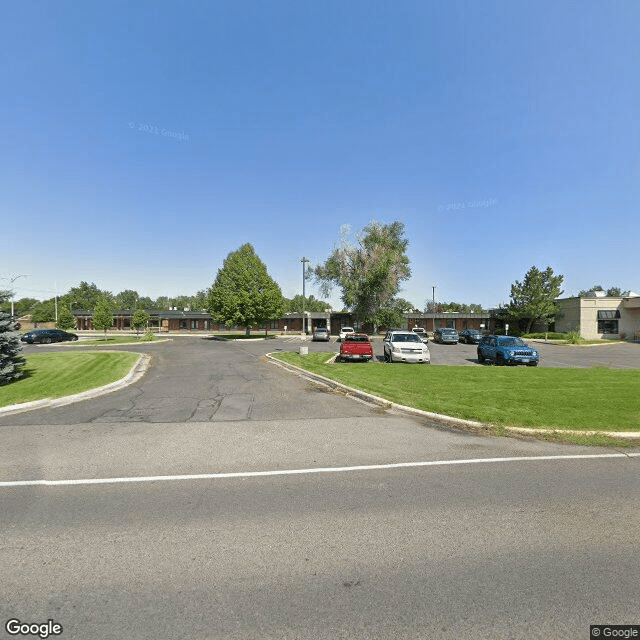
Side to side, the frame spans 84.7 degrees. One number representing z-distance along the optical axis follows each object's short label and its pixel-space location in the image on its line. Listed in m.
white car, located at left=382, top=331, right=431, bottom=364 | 20.02
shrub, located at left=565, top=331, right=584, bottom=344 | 38.30
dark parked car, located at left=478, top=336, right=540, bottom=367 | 19.78
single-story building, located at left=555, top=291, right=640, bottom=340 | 44.50
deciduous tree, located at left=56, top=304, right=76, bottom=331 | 41.25
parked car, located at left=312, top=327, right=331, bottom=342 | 42.41
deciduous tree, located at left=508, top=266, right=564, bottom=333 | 49.16
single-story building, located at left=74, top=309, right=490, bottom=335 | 61.88
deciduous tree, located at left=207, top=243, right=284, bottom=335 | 44.12
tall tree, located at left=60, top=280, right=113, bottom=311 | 112.26
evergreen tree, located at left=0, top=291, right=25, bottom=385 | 13.44
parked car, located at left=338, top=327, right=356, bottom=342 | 45.46
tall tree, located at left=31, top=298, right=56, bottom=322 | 86.88
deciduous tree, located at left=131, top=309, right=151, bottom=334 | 43.78
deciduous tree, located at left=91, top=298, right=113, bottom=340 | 35.88
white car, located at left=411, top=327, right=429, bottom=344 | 41.69
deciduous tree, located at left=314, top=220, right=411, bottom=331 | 54.06
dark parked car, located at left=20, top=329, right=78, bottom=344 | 36.34
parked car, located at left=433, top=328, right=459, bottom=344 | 38.88
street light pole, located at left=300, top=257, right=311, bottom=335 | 43.69
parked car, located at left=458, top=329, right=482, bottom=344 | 38.67
